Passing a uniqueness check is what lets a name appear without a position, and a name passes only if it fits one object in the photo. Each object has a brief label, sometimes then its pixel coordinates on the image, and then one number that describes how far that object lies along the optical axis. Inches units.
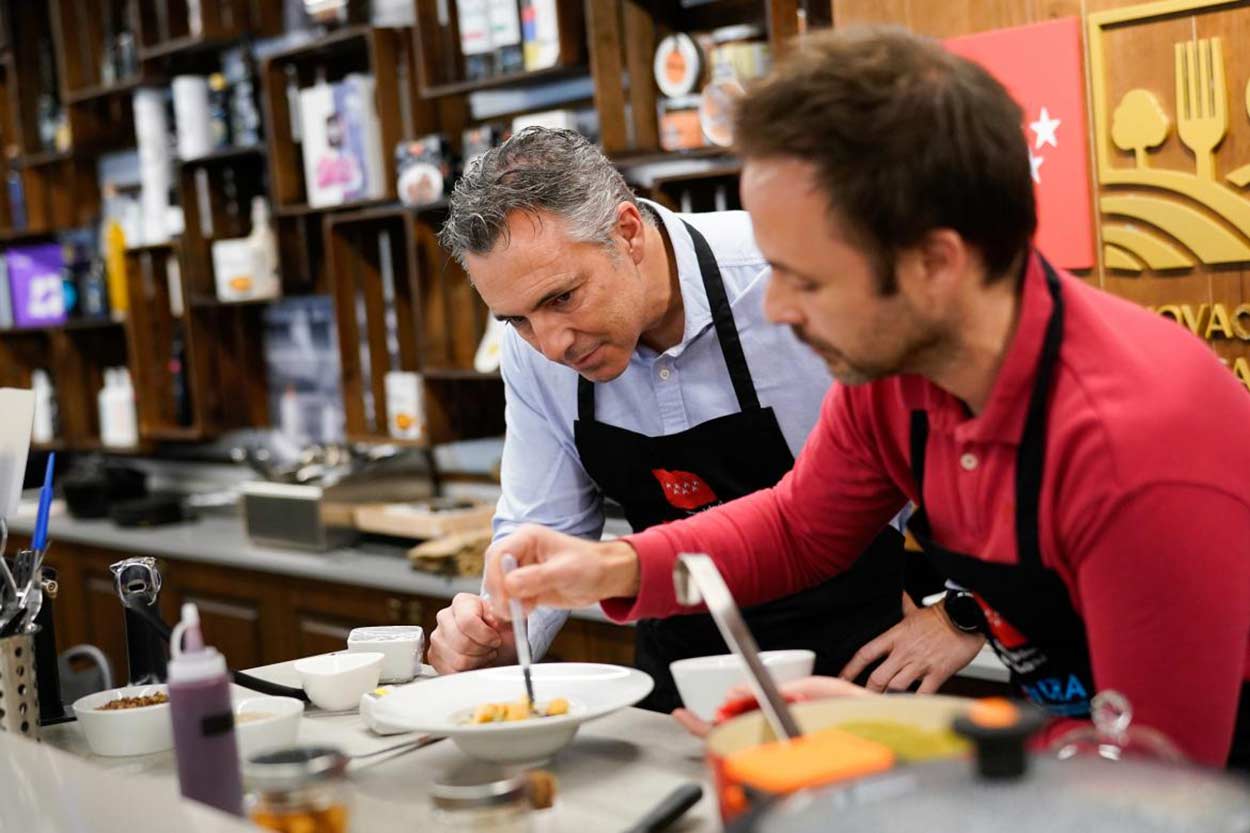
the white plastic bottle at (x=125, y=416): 219.9
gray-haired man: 82.0
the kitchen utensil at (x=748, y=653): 47.4
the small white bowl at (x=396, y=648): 78.4
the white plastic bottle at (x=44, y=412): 238.1
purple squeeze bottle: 55.3
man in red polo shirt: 48.9
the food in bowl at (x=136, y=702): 71.7
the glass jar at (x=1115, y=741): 39.9
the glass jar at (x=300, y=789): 49.6
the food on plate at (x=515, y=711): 62.6
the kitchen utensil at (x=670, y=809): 52.8
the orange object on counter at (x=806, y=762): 40.7
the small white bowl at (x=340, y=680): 74.2
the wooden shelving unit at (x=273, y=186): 147.4
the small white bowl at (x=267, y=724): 64.1
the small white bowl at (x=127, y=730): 69.6
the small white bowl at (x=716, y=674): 58.9
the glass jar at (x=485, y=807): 48.5
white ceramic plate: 60.7
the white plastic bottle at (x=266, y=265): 194.4
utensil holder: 69.3
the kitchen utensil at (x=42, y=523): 69.9
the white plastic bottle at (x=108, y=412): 221.8
